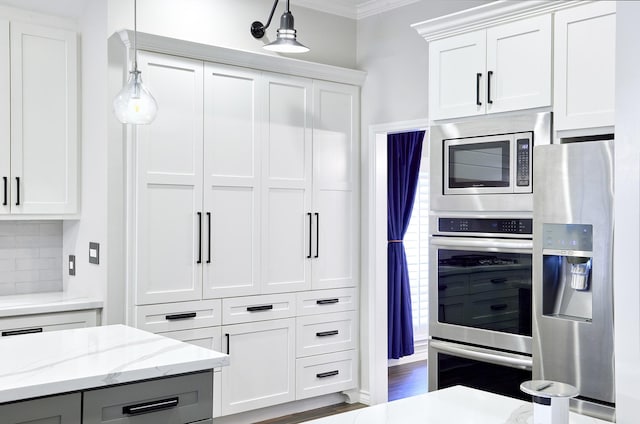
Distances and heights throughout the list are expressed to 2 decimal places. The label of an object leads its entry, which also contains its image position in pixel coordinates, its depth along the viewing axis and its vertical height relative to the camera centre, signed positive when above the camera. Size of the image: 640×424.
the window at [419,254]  6.21 -0.41
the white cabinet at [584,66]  2.82 +0.66
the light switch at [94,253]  3.76 -0.26
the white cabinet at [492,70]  3.09 +0.73
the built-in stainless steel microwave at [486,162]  3.12 +0.26
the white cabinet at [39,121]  3.69 +0.52
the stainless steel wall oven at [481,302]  3.12 -0.46
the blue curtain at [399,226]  5.73 -0.13
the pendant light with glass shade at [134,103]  2.78 +0.46
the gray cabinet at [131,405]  1.84 -0.60
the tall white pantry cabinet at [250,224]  3.80 -0.09
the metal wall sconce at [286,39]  3.29 +0.88
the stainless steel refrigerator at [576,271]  2.72 -0.26
